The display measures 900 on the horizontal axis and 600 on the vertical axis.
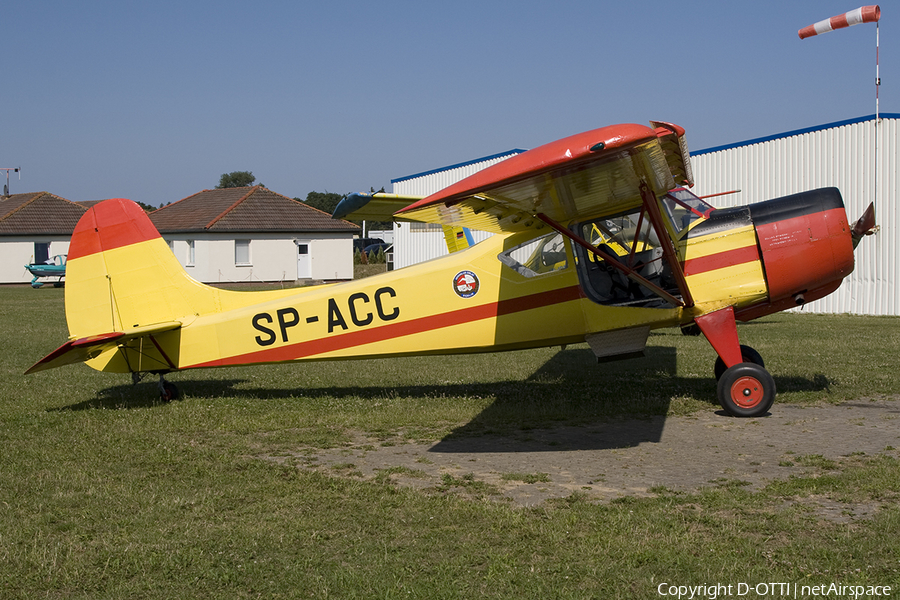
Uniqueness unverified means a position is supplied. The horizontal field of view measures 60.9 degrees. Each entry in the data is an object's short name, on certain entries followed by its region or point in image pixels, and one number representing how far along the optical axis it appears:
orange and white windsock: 16.31
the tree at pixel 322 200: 110.12
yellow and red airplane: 7.56
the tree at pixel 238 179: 133.75
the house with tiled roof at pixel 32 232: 46.69
